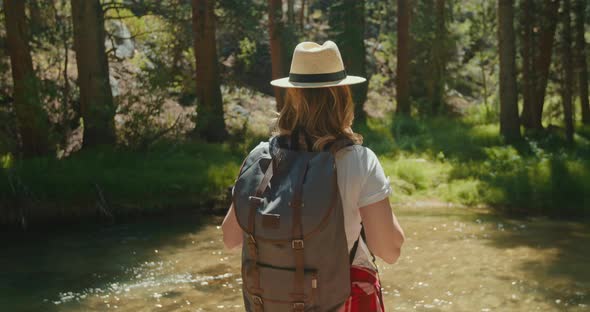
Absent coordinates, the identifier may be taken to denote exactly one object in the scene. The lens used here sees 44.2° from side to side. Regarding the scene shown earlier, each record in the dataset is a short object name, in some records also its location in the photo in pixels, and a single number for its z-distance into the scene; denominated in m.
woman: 2.65
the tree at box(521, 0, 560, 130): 18.84
